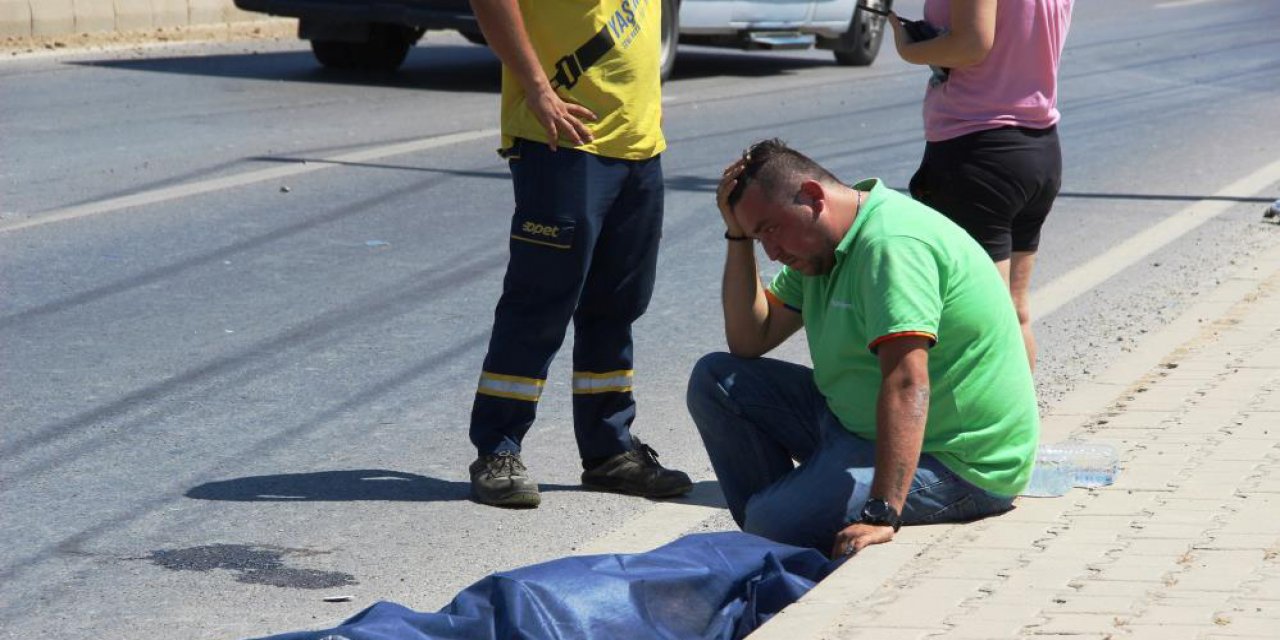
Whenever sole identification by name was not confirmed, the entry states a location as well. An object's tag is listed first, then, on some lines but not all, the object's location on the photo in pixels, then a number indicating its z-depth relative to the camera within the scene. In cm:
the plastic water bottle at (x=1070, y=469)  945
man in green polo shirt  820
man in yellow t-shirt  993
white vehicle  2884
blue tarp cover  727
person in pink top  998
